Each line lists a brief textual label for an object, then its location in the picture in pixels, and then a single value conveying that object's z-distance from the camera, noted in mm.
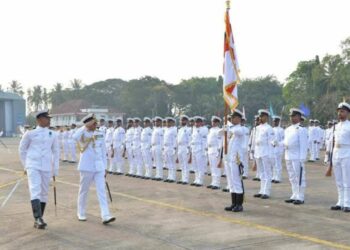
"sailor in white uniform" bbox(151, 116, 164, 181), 14758
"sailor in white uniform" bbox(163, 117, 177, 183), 14266
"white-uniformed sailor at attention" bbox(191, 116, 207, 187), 13022
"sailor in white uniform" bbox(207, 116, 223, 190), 12323
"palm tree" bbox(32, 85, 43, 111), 107688
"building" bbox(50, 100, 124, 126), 79375
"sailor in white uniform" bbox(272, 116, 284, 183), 14105
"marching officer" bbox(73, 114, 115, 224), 8102
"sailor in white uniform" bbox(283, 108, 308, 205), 9859
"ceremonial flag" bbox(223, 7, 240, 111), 10016
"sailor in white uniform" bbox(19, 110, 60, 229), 7744
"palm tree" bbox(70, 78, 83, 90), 100312
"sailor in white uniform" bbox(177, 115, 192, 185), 13648
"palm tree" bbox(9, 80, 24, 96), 111312
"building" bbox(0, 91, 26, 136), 77312
